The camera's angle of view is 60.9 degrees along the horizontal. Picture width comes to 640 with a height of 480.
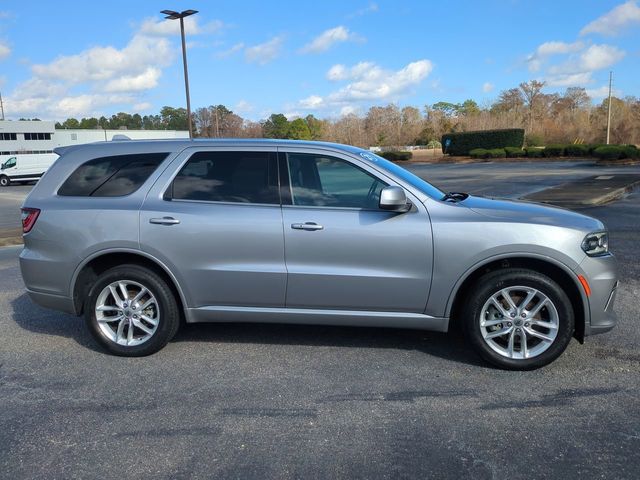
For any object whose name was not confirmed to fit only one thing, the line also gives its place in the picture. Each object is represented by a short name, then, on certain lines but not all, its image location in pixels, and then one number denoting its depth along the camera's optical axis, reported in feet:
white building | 249.55
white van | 113.80
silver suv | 13.62
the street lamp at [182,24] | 79.82
